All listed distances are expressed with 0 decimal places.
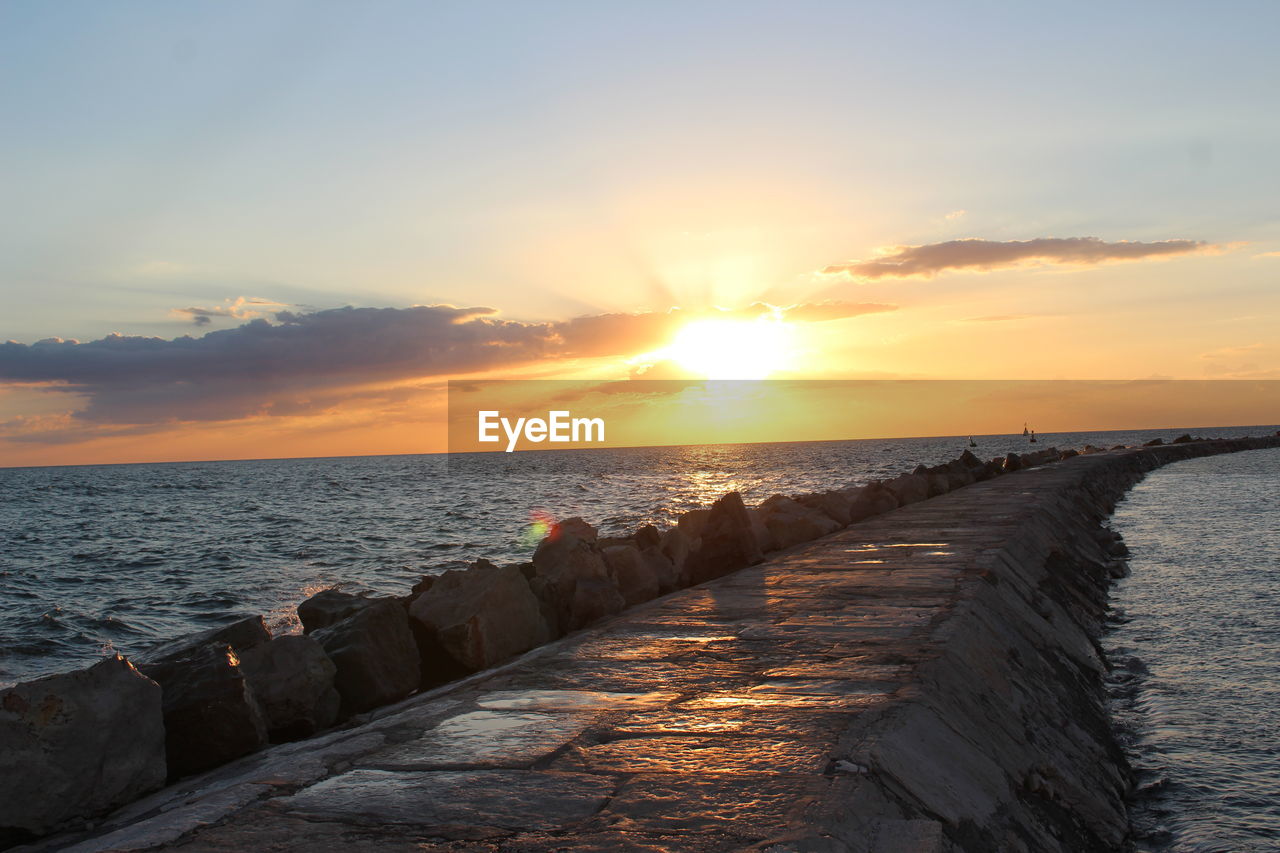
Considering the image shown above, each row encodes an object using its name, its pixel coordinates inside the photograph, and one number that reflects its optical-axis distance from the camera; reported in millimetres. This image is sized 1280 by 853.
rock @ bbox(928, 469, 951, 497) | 18094
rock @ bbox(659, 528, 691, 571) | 9031
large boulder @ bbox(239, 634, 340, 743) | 5098
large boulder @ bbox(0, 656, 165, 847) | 3793
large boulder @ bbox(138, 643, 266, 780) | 4586
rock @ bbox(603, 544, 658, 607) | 7955
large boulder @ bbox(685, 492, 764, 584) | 9086
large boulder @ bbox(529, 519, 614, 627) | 7082
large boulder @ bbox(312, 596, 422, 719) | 5672
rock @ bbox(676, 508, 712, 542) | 9969
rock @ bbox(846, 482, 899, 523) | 13766
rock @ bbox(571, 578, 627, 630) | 7047
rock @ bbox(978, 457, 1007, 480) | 23416
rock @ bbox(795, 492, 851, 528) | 12734
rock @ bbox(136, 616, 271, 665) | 5203
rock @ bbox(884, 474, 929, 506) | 16078
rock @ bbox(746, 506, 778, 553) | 10148
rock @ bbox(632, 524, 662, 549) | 9565
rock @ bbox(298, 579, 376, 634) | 7102
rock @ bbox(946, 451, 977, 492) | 19978
